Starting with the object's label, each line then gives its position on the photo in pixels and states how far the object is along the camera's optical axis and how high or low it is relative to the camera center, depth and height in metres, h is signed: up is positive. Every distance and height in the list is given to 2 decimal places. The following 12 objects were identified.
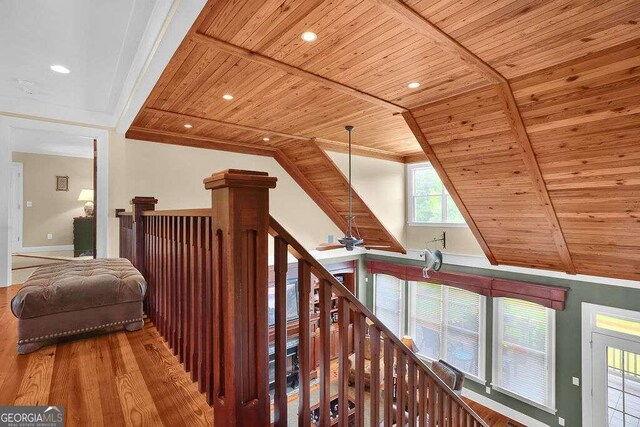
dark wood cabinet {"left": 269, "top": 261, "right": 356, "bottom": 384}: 5.89 -1.89
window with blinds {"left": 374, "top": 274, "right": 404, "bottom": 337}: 7.31 -2.17
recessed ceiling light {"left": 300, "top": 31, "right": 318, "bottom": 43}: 2.16 +1.23
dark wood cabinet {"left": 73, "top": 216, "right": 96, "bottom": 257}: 6.71 -0.51
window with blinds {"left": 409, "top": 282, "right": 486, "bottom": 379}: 5.94 -2.34
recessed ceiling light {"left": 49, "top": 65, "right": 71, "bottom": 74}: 2.92 +1.36
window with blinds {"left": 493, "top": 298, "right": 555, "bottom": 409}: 5.10 -2.40
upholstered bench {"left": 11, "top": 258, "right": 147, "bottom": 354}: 1.87 -0.58
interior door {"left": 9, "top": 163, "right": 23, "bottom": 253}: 6.49 +0.16
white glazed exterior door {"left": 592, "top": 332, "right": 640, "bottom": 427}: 4.41 -2.48
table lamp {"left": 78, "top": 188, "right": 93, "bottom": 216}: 6.99 +0.29
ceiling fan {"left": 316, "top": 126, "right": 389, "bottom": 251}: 6.81 -0.78
